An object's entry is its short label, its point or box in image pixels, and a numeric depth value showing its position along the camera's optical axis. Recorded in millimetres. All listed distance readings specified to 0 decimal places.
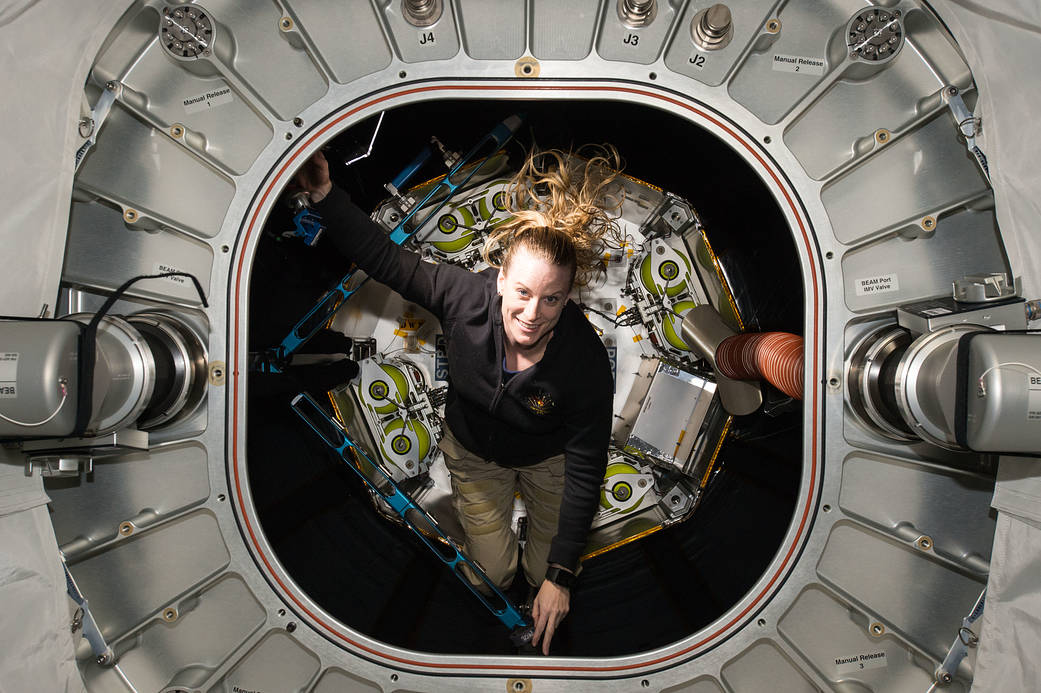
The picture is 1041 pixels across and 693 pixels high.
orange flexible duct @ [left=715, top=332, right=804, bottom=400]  1906
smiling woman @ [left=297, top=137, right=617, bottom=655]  1691
